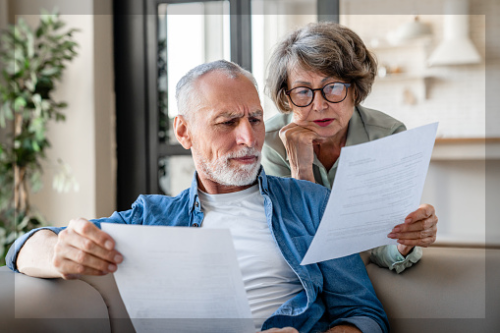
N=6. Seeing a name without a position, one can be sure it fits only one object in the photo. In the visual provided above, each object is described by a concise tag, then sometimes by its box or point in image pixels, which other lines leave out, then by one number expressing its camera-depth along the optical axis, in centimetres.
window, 351
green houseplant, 295
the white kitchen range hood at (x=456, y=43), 535
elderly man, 127
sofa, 123
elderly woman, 169
